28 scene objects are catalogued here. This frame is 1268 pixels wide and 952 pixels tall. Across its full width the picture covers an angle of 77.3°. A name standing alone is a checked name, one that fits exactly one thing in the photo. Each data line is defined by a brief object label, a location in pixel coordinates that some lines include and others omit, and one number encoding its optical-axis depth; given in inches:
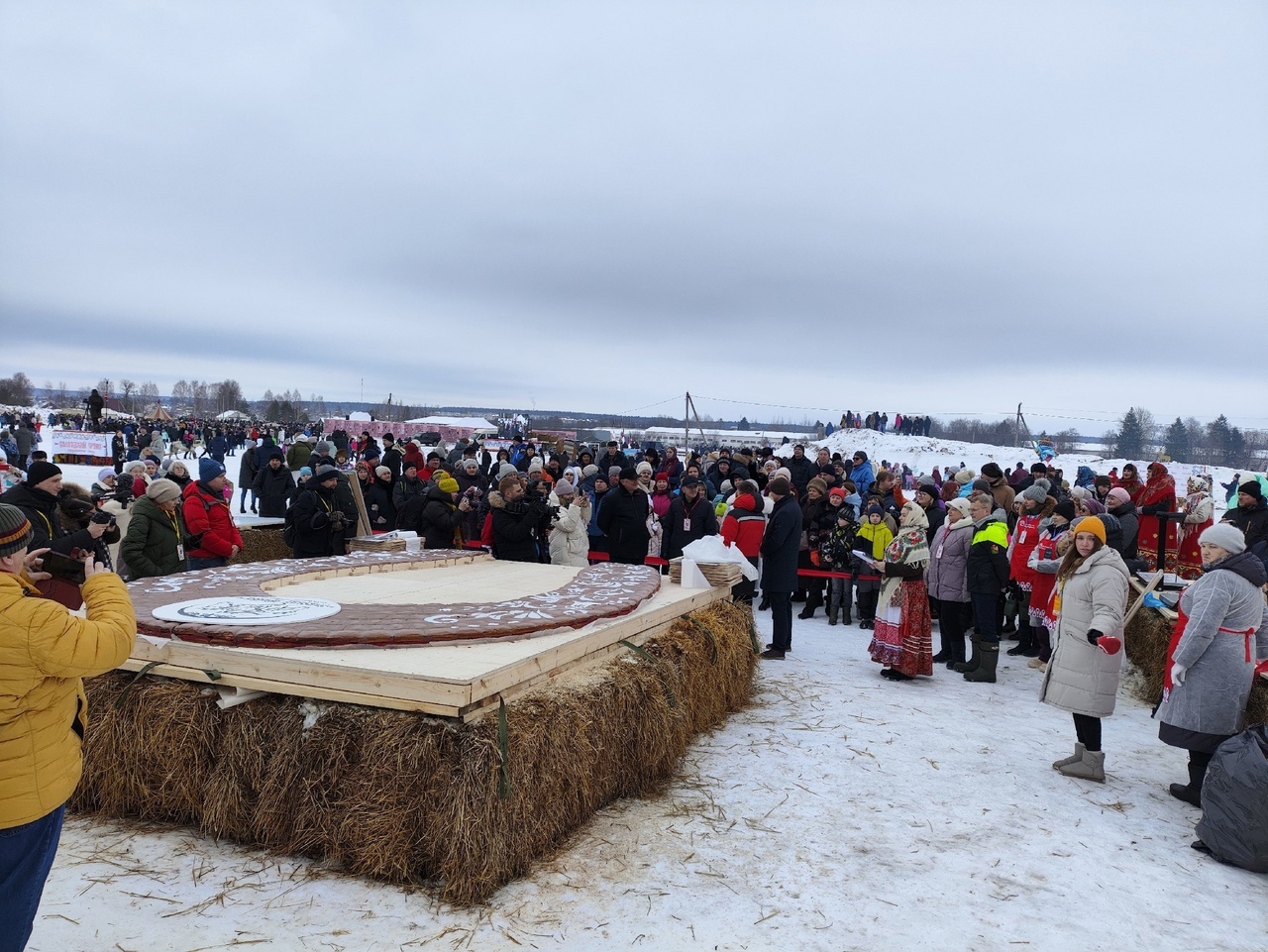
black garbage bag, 149.9
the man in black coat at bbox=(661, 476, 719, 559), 339.6
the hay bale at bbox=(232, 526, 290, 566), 422.3
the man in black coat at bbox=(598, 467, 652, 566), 352.8
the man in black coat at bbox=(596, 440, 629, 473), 588.7
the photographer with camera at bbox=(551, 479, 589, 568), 348.5
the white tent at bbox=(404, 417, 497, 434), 1839.3
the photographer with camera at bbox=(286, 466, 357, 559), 312.0
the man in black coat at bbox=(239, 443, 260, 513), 595.5
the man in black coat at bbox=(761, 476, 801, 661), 303.3
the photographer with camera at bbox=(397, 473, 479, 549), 350.3
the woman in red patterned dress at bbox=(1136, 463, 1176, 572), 429.1
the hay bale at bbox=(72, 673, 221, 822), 150.7
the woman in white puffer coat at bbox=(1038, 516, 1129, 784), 193.8
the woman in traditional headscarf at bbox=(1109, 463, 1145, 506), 438.8
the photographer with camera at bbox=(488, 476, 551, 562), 308.2
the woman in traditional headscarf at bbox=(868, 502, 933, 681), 280.8
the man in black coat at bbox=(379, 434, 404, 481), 587.8
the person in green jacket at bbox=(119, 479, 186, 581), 257.1
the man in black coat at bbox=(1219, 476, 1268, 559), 320.5
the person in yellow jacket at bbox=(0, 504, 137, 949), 90.0
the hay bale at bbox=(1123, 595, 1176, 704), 267.7
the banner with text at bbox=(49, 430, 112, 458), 927.0
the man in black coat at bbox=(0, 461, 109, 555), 216.1
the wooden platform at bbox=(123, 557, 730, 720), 134.0
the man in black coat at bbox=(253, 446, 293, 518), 487.5
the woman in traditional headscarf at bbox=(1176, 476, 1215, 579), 382.9
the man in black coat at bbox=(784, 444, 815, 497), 524.7
